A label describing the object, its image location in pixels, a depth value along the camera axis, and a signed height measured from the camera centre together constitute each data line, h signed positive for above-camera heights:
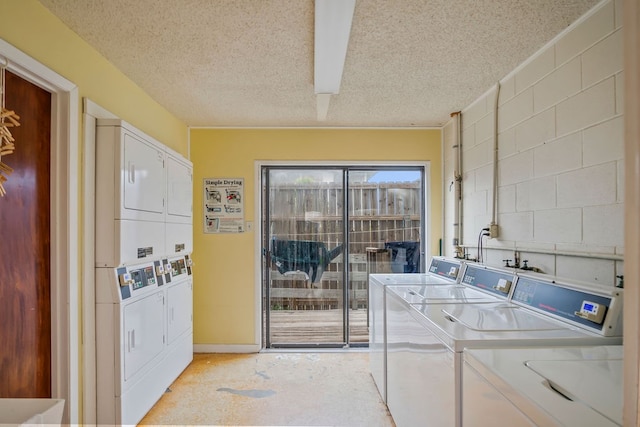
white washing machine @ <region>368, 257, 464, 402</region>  2.55 -0.58
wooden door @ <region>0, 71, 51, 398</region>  1.56 -0.16
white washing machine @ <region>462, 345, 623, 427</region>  0.82 -0.46
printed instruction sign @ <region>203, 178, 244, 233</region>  3.60 +0.13
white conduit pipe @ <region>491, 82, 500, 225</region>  2.53 +0.43
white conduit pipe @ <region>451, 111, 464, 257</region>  3.18 +0.36
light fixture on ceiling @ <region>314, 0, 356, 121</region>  1.58 +0.95
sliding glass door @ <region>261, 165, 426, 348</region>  3.74 -0.26
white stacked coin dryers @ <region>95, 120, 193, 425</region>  2.06 -0.35
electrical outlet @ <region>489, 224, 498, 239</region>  2.51 -0.10
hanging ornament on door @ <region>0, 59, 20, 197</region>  1.42 +0.37
